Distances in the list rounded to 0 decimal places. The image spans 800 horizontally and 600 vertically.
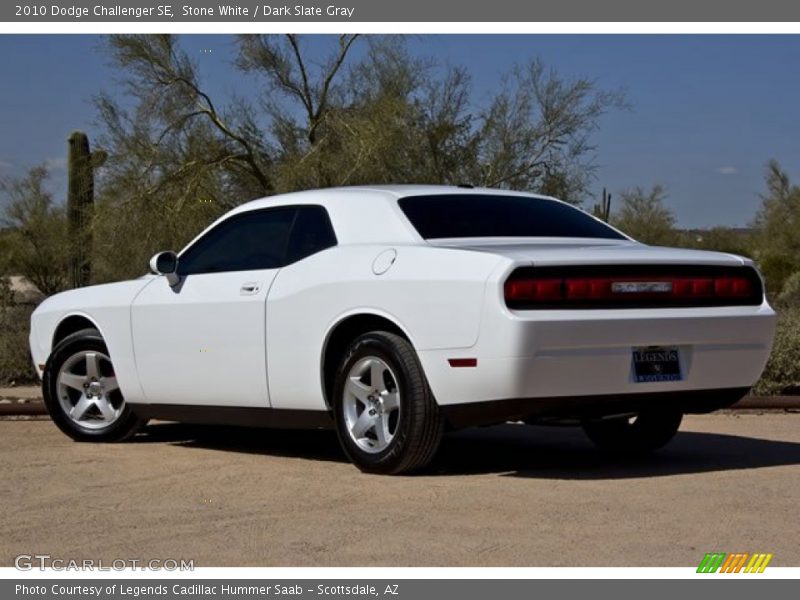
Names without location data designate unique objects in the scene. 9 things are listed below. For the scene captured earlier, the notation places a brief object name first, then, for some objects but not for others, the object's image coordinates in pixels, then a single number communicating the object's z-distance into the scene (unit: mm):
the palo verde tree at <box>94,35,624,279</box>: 25438
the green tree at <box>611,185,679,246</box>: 45438
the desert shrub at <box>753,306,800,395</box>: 13023
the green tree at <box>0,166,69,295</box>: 33312
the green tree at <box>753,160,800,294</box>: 43219
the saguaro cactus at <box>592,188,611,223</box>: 32844
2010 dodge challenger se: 7445
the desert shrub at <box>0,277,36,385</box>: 15328
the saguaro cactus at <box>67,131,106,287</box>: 25906
